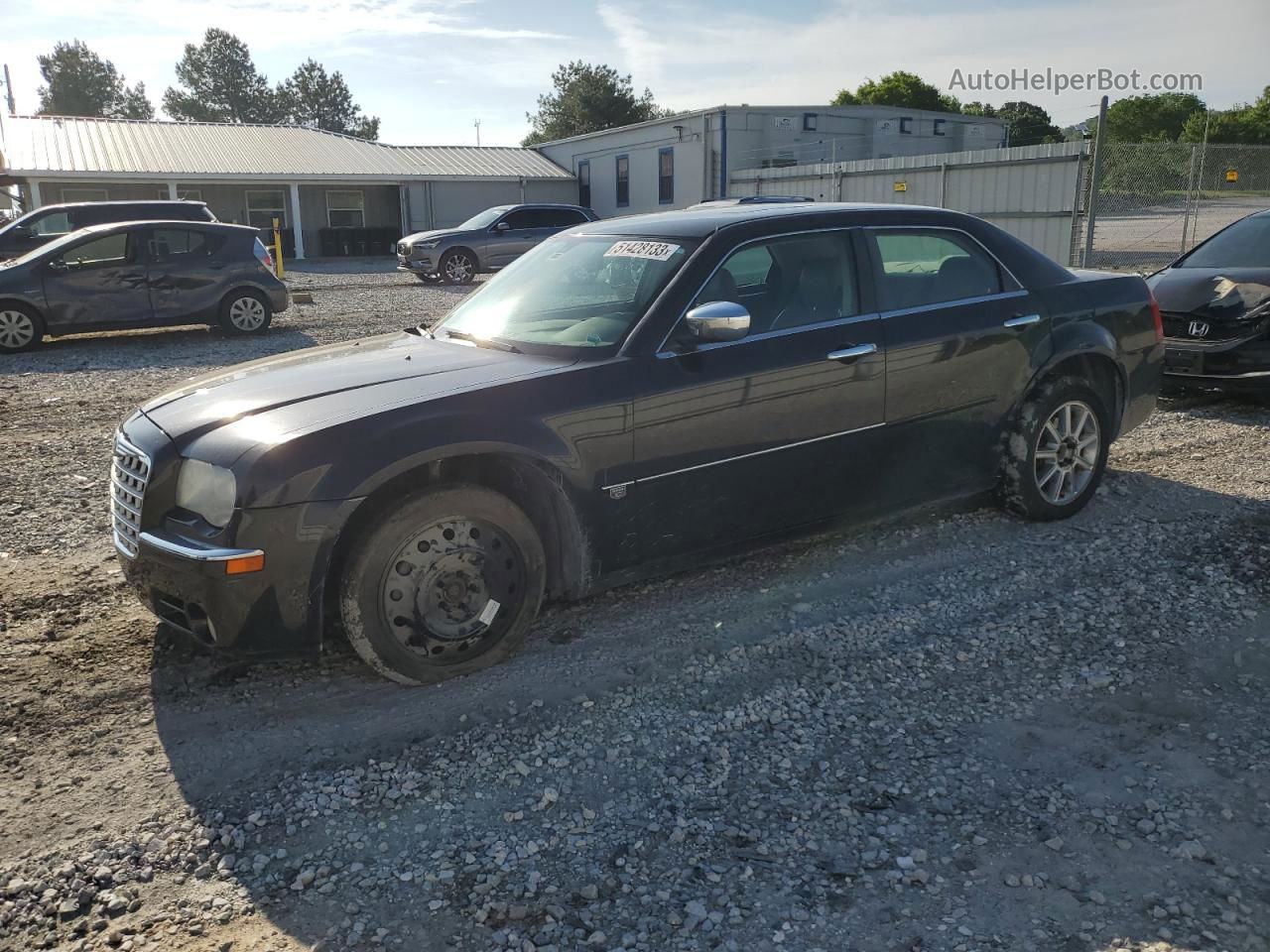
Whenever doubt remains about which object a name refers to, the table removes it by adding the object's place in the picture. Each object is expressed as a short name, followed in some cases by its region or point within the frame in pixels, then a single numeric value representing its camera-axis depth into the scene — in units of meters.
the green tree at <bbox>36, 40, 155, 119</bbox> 93.75
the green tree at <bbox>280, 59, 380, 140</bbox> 91.50
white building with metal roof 32.09
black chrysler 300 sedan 3.55
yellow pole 23.02
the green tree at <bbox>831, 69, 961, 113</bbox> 62.38
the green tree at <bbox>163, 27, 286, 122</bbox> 91.19
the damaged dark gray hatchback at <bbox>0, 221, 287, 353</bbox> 12.41
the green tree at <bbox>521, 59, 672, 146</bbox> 64.75
